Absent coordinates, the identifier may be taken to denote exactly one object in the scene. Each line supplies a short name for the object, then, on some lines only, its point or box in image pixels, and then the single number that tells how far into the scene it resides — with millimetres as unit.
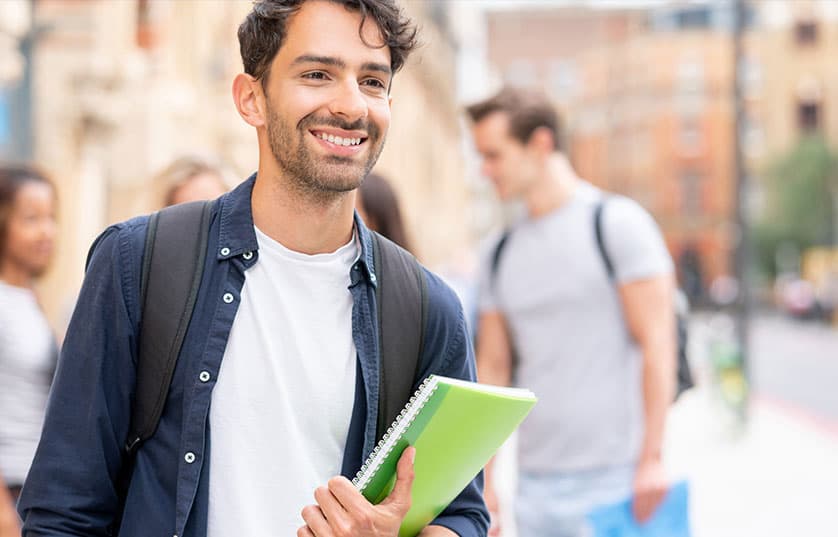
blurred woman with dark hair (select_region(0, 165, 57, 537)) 3621
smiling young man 1869
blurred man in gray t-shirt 4051
